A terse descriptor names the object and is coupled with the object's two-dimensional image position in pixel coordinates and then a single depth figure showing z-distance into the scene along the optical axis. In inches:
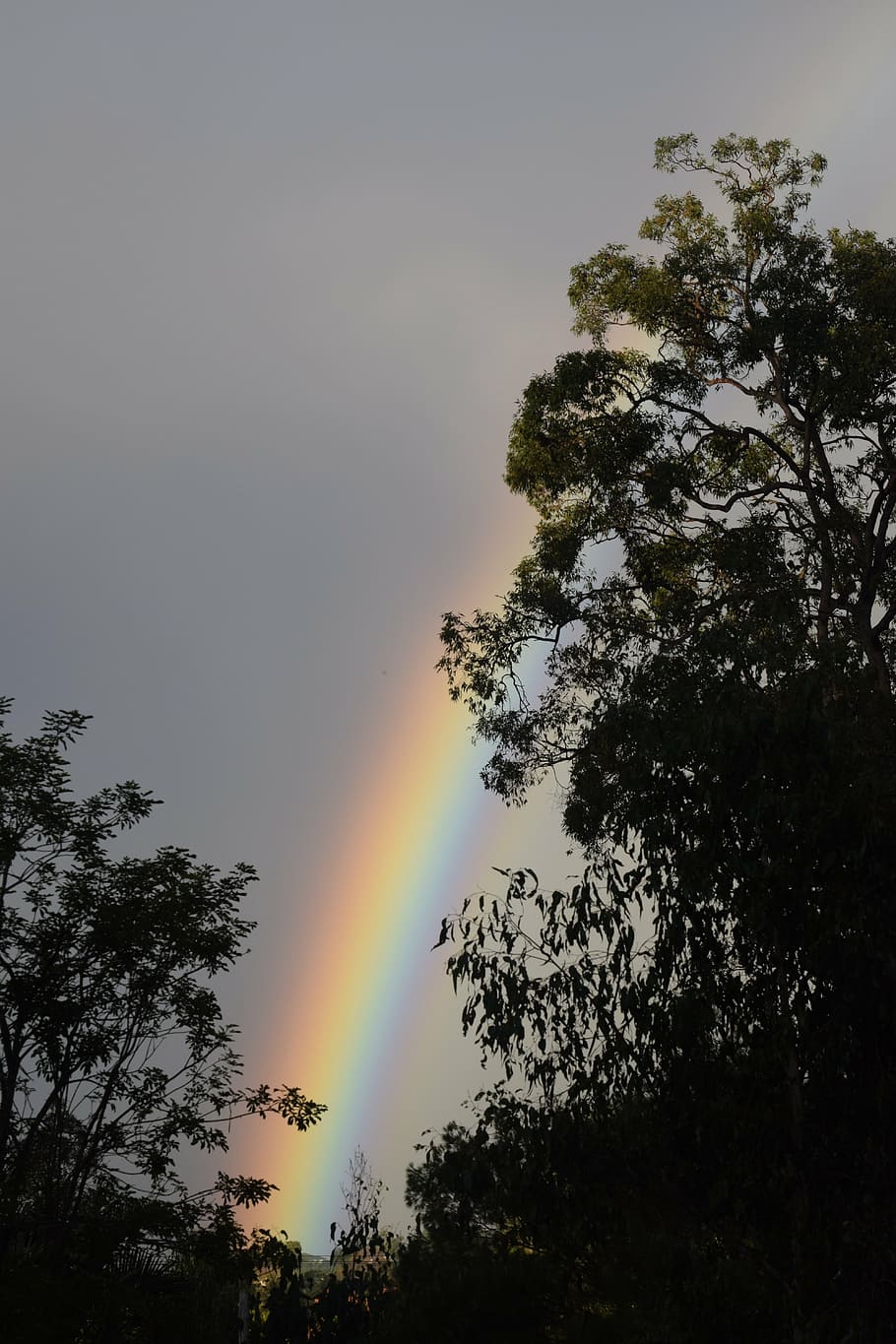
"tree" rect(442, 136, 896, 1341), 274.7
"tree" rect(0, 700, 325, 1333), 552.7
